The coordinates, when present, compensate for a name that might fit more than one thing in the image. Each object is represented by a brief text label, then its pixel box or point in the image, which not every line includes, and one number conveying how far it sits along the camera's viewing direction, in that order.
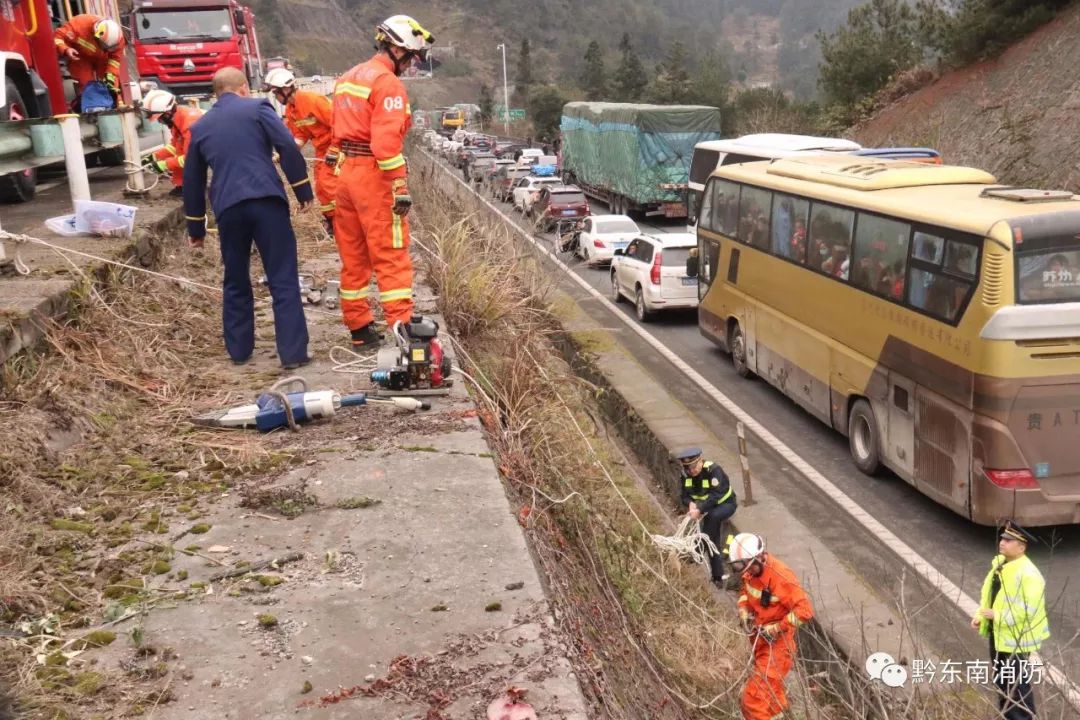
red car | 28.22
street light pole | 89.97
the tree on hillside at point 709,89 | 67.19
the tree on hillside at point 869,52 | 39.00
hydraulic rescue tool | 5.10
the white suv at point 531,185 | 28.98
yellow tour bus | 8.05
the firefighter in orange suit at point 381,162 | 6.15
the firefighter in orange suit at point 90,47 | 11.53
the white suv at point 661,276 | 18.23
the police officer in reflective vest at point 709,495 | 9.41
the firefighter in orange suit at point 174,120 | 10.48
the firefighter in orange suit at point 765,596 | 6.62
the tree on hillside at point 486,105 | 99.06
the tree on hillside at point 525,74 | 109.51
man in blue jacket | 6.00
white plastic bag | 7.26
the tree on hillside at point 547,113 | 80.31
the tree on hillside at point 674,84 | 69.25
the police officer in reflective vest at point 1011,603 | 5.88
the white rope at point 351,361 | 6.18
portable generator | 5.63
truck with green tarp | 29.17
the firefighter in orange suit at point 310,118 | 9.67
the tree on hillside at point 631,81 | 78.75
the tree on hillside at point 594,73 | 90.69
